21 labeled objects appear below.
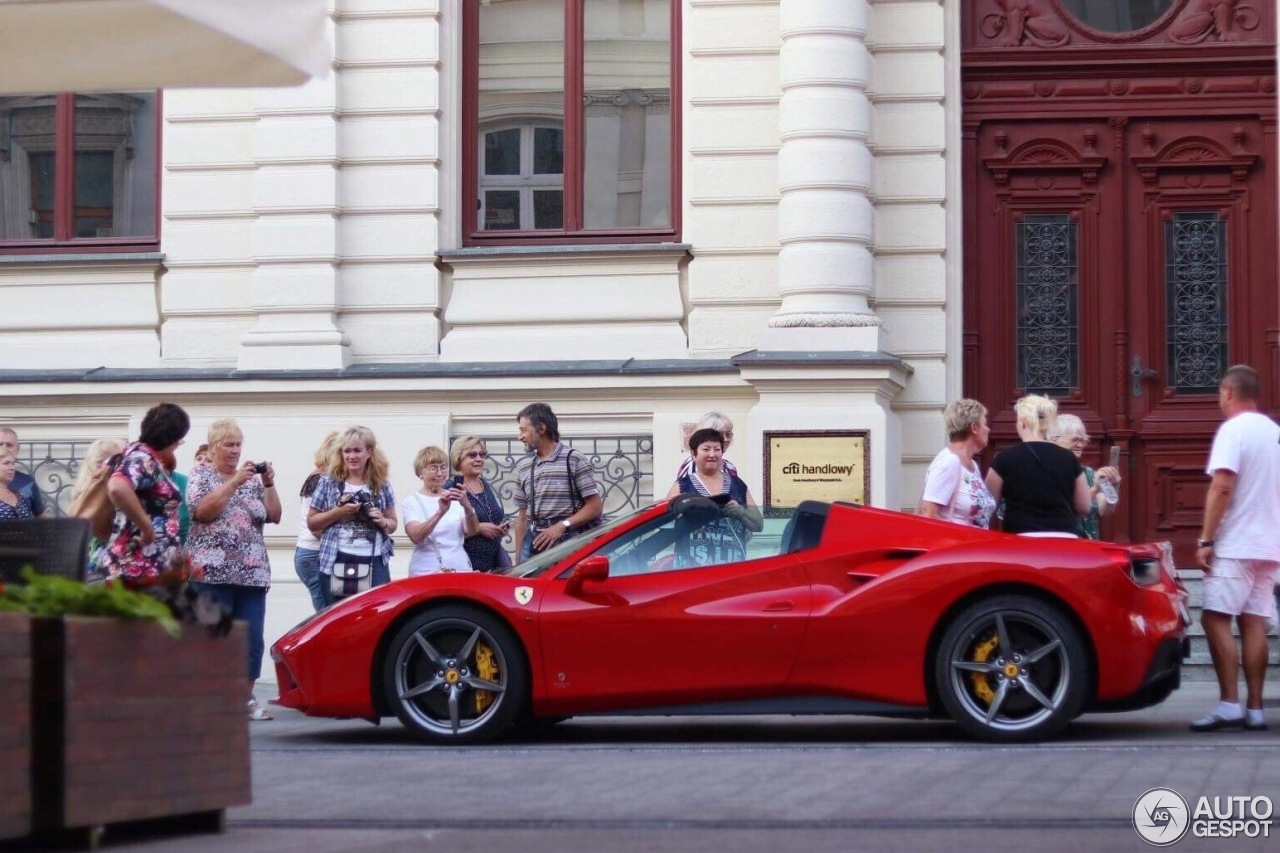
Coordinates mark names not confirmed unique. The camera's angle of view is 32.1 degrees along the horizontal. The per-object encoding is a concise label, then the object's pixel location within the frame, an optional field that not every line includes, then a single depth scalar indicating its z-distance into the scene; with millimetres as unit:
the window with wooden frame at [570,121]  16234
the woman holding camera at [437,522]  12430
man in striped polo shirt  12609
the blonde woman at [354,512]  12203
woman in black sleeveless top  10945
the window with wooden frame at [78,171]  16703
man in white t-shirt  10469
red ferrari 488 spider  9773
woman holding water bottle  11883
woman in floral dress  10391
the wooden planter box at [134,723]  6289
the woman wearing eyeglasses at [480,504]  12742
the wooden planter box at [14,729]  6148
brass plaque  14820
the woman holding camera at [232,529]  11742
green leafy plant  6453
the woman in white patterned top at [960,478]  11445
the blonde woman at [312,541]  12352
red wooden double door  15758
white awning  6863
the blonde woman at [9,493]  12430
